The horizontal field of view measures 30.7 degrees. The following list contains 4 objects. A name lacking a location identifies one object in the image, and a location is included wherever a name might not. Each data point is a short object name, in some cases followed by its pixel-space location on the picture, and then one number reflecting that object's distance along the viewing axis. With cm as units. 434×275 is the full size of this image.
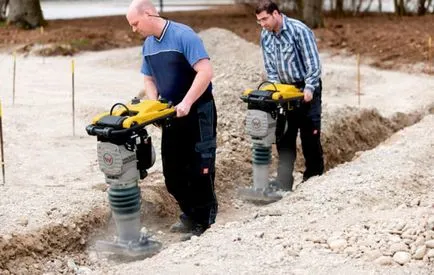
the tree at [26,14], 2156
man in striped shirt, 667
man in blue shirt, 530
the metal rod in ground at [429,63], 1484
